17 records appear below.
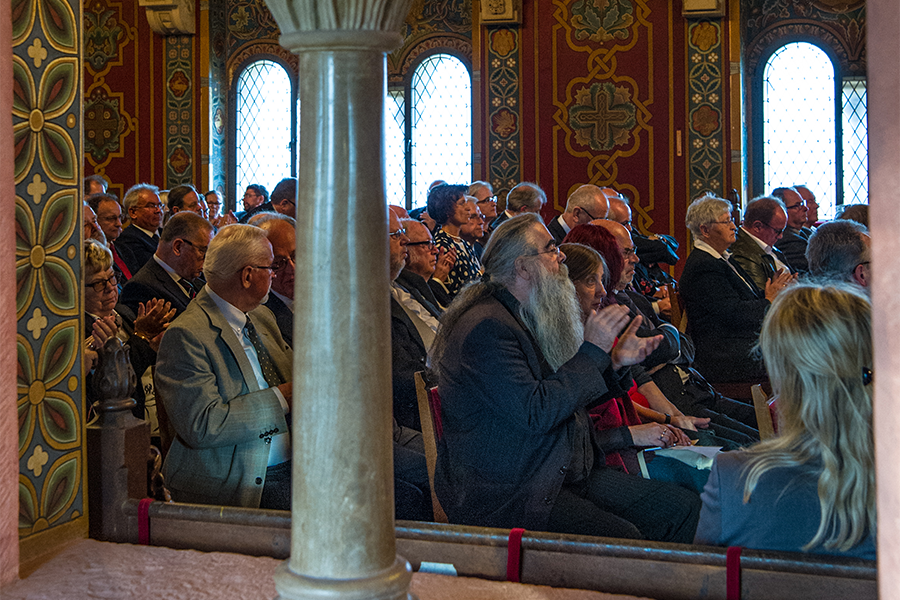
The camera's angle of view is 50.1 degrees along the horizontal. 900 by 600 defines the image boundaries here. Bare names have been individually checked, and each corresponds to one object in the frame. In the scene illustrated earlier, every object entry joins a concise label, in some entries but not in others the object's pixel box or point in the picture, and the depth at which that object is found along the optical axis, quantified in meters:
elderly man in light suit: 3.08
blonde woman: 1.97
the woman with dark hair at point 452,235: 5.53
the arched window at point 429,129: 11.13
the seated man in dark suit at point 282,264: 3.99
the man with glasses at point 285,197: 6.03
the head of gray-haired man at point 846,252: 4.28
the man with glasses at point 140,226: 6.24
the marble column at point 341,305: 1.84
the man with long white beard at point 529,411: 2.82
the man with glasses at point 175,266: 4.62
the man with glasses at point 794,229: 7.28
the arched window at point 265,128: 11.41
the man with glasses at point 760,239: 5.82
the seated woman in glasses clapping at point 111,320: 3.63
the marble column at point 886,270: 1.43
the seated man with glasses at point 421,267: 4.68
